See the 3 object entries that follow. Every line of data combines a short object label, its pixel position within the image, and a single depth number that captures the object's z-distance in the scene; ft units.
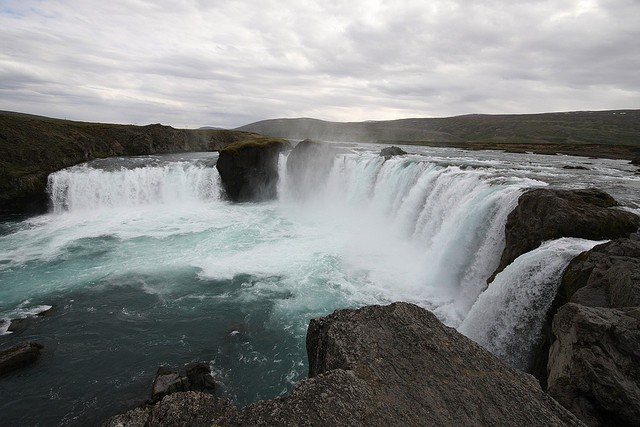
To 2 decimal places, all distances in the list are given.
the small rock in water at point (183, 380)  36.01
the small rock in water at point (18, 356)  40.50
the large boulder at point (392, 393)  15.03
